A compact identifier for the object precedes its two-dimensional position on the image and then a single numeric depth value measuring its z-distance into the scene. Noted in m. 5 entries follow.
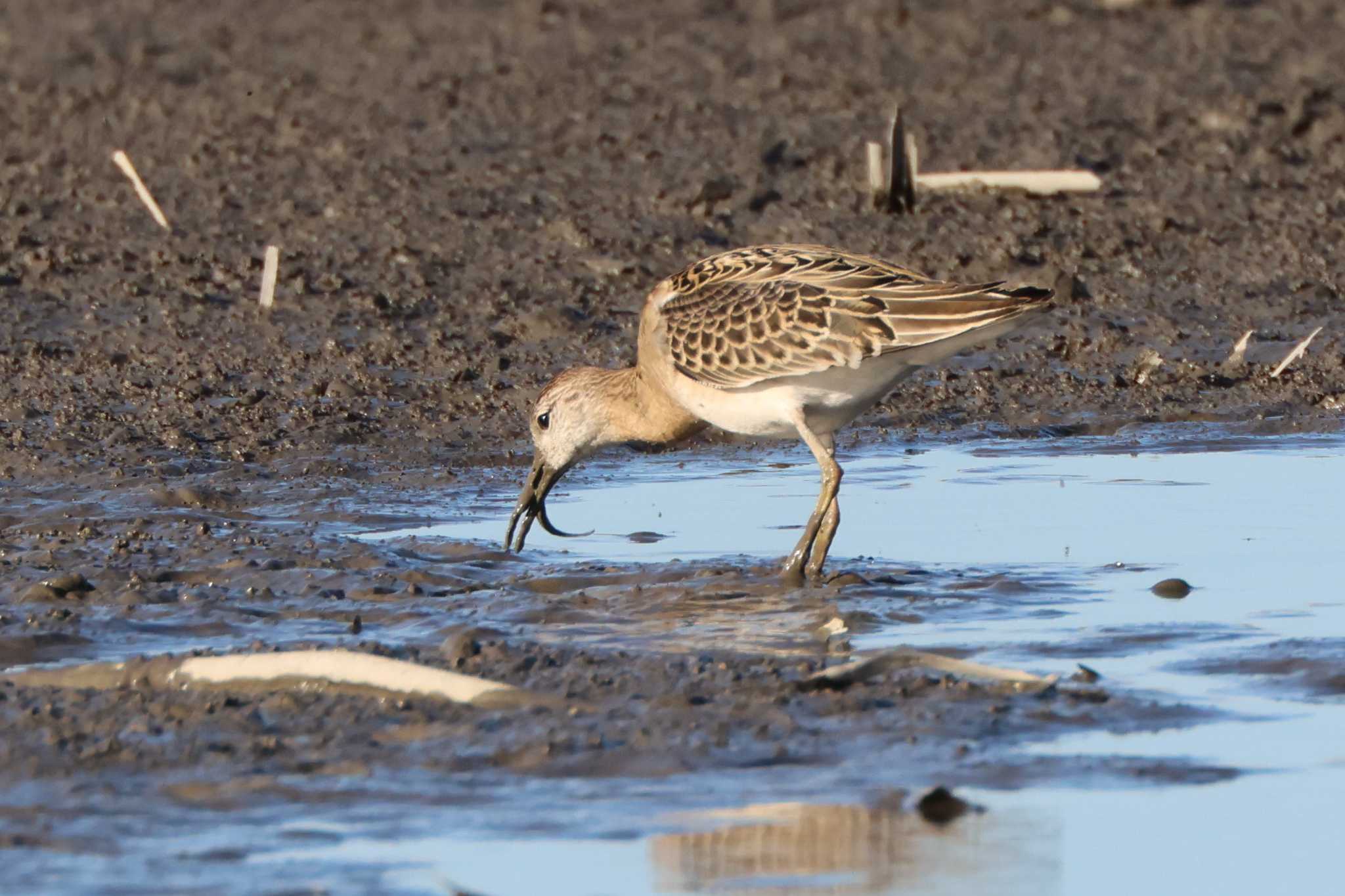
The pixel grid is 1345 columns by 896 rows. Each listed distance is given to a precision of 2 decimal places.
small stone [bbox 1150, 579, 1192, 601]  14.91
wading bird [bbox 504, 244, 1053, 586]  15.99
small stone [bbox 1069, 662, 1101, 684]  12.71
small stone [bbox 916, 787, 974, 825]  10.52
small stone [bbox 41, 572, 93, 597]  14.71
